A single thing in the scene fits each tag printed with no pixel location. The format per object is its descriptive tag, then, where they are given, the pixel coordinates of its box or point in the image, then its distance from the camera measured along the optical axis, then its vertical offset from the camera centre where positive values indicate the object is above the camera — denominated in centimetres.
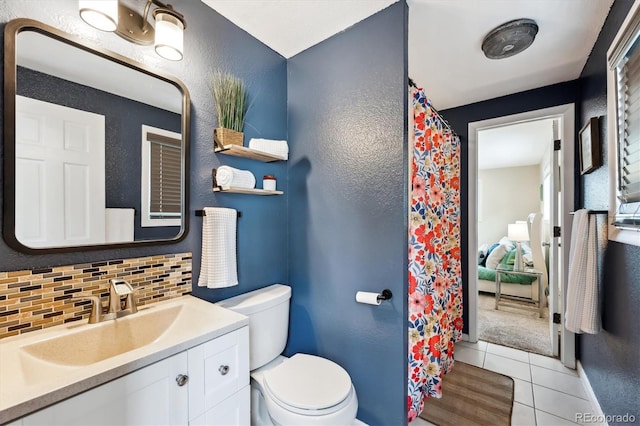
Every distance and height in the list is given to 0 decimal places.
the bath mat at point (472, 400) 167 -127
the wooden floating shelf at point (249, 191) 142 +12
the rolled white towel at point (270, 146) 155 +40
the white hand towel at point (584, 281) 149 -39
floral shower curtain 161 -30
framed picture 165 +43
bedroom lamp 370 -34
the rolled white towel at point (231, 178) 139 +19
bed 357 -77
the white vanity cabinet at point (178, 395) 70 -56
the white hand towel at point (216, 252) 138 -20
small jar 161 +18
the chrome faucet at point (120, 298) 105 -34
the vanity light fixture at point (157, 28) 115 +81
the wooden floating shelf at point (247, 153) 141 +34
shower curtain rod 160 +72
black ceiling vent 157 +108
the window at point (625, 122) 108 +40
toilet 114 -81
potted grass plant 144 +58
